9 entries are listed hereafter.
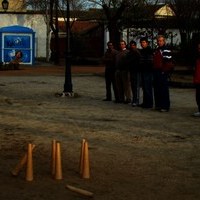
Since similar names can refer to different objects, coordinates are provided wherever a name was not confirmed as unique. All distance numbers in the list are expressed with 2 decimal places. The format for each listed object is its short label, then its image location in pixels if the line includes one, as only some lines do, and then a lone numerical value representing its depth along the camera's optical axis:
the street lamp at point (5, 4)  42.06
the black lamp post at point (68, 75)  20.44
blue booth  46.09
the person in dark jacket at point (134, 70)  17.32
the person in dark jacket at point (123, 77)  18.02
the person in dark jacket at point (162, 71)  15.90
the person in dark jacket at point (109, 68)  18.76
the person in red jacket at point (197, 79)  15.06
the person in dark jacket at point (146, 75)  16.86
